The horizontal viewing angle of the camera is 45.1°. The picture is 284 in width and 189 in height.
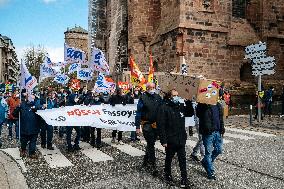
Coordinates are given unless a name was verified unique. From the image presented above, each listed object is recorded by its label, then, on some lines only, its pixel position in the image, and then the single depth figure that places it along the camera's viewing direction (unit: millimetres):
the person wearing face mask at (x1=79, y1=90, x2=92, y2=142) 10709
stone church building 19266
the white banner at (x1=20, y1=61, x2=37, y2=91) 9430
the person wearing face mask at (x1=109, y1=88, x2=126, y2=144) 10812
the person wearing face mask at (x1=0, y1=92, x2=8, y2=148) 11202
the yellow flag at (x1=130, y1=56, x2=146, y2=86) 12234
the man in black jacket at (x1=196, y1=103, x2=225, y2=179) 6637
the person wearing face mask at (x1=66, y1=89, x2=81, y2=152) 9617
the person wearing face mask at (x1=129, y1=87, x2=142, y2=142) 11462
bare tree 52356
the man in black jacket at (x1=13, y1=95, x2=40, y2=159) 8883
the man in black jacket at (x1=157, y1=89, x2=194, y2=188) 6145
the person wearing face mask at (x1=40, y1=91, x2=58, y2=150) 10117
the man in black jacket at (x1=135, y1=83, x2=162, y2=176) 7129
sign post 15148
